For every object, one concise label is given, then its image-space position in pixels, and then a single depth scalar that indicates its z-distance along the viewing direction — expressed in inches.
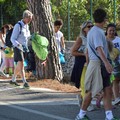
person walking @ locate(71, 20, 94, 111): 481.3
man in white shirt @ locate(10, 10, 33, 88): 627.9
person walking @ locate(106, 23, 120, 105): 518.6
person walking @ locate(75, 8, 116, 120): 422.7
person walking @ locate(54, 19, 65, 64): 734.2
